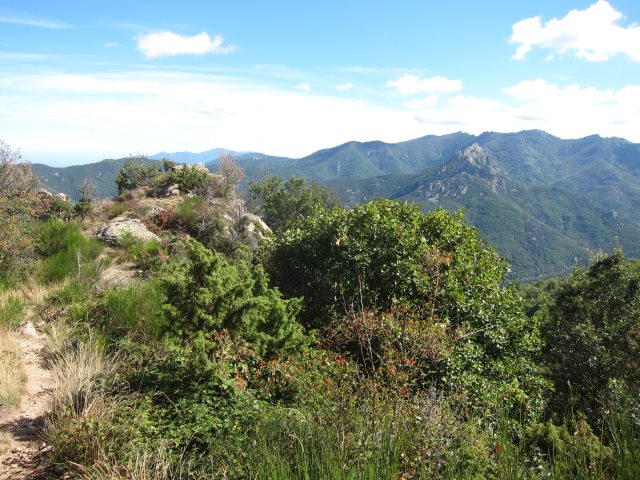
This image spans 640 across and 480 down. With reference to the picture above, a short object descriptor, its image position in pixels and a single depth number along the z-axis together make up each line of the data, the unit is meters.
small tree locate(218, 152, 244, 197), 20.44
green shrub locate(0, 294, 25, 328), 6.89
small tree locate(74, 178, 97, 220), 16.70
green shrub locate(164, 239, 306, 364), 5.35
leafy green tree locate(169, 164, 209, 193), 18.72
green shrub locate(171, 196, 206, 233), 15.02
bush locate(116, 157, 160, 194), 21.52
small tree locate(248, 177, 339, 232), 27.42
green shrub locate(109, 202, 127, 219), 16.30
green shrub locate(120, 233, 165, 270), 11.07
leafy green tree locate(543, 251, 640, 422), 11.54
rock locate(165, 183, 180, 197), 18.28
